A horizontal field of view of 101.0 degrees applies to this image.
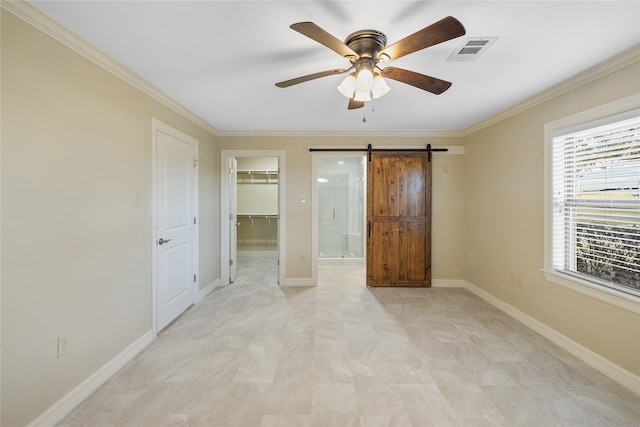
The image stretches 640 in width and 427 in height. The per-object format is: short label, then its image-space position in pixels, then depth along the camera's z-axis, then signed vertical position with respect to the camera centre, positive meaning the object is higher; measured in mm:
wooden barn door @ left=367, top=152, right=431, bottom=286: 4129 -145
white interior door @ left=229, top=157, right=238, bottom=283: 4258 -170
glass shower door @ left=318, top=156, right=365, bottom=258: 5914 -5
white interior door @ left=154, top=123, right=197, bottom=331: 2699 -195
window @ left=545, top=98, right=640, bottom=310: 1975 +56
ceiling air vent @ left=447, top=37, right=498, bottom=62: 1753 +1119
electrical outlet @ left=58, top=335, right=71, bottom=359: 1652 -875
